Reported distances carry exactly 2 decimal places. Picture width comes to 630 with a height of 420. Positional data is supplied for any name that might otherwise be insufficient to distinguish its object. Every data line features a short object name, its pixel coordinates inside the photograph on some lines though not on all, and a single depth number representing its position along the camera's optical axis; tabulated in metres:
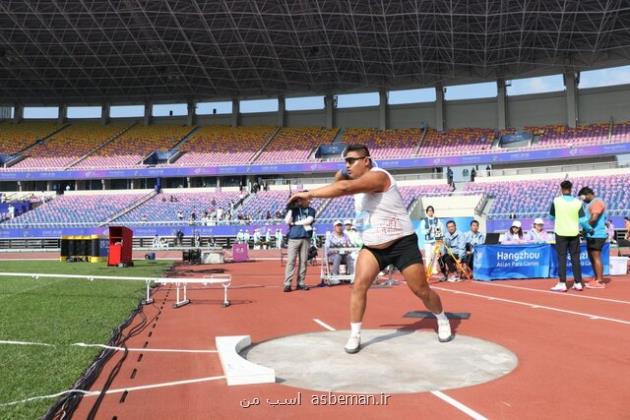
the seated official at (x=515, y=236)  13.75
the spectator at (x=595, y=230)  9.94
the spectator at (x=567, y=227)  9.41
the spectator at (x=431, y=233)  13.57
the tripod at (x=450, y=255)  12.98
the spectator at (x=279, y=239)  34.86
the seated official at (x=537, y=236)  13.74
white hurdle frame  8.02
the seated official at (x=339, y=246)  12.14
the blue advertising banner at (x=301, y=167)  38.47
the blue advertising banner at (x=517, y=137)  42.94
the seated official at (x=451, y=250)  13.18
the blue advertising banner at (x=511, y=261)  12.91
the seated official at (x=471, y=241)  13.46
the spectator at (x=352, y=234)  12.02
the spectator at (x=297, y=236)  10.78
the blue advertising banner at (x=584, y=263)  12.98
